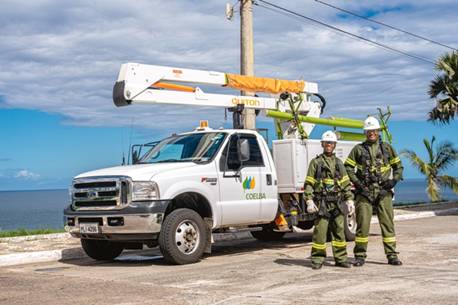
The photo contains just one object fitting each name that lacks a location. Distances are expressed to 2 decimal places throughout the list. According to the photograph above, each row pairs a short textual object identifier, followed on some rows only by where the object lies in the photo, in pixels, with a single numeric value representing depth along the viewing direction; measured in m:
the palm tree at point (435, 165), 26.45
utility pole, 16.62
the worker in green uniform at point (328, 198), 9.59
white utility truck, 10.23
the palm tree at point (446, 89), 24.14
